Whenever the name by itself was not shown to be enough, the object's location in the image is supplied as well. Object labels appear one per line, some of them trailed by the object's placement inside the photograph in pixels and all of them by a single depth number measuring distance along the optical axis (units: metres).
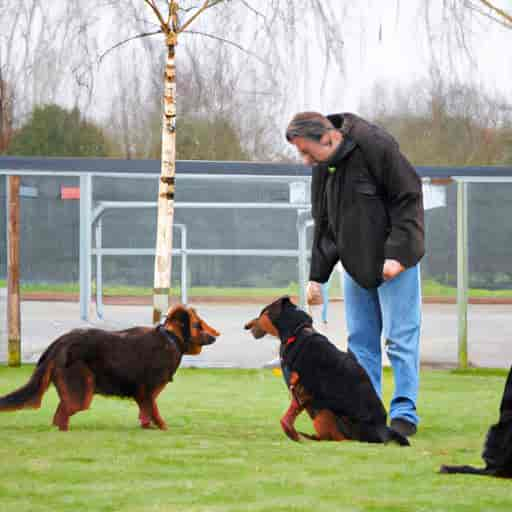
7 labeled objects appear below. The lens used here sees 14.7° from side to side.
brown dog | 9.06
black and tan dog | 8.30
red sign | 16.47
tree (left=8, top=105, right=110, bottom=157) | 22.84
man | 8.84
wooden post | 15.86
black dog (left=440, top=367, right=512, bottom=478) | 7.08
